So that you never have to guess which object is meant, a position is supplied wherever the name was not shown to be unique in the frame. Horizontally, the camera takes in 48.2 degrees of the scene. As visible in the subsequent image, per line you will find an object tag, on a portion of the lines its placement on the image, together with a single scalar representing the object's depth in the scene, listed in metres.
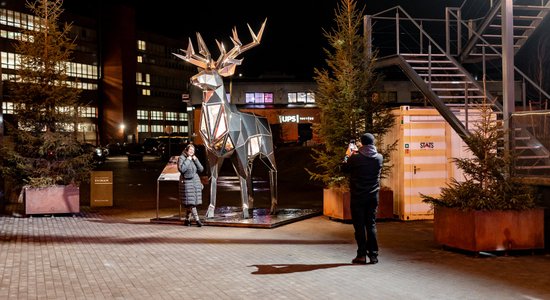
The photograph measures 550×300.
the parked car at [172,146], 54.27
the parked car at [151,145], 69.33
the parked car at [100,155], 47.75
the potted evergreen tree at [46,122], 17.02
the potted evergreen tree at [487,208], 10.49
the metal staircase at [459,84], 12.47
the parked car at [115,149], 78.12
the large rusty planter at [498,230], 10.46
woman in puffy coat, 14.18
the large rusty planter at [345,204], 15.04
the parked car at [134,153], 55.19
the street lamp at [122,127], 95.88
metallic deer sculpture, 14.39
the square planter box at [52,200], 16.60
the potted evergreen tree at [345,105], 15.33
